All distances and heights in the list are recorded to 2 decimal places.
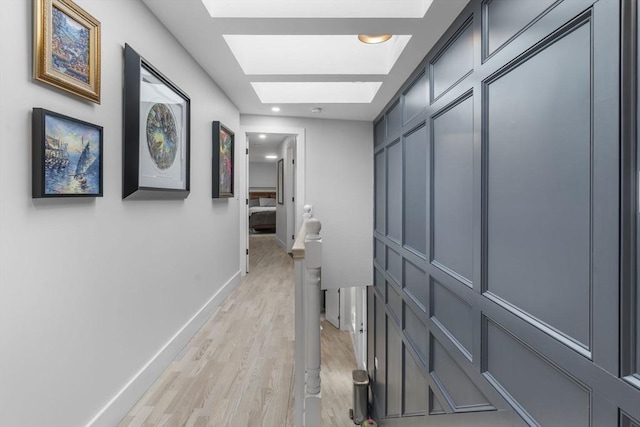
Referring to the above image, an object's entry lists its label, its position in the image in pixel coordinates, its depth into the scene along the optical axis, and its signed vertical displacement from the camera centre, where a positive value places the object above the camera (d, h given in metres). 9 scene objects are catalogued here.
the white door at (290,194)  5.95 +0.32
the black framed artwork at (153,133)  1.68 +0.47
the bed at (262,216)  9.20 -0.13
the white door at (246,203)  4.47 +0.12
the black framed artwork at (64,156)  1.14 +0.21
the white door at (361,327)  5.15 -1.93
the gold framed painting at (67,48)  1.14 +0.63
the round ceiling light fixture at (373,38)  2.45 +1.31
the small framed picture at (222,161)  3.05 +0.50
